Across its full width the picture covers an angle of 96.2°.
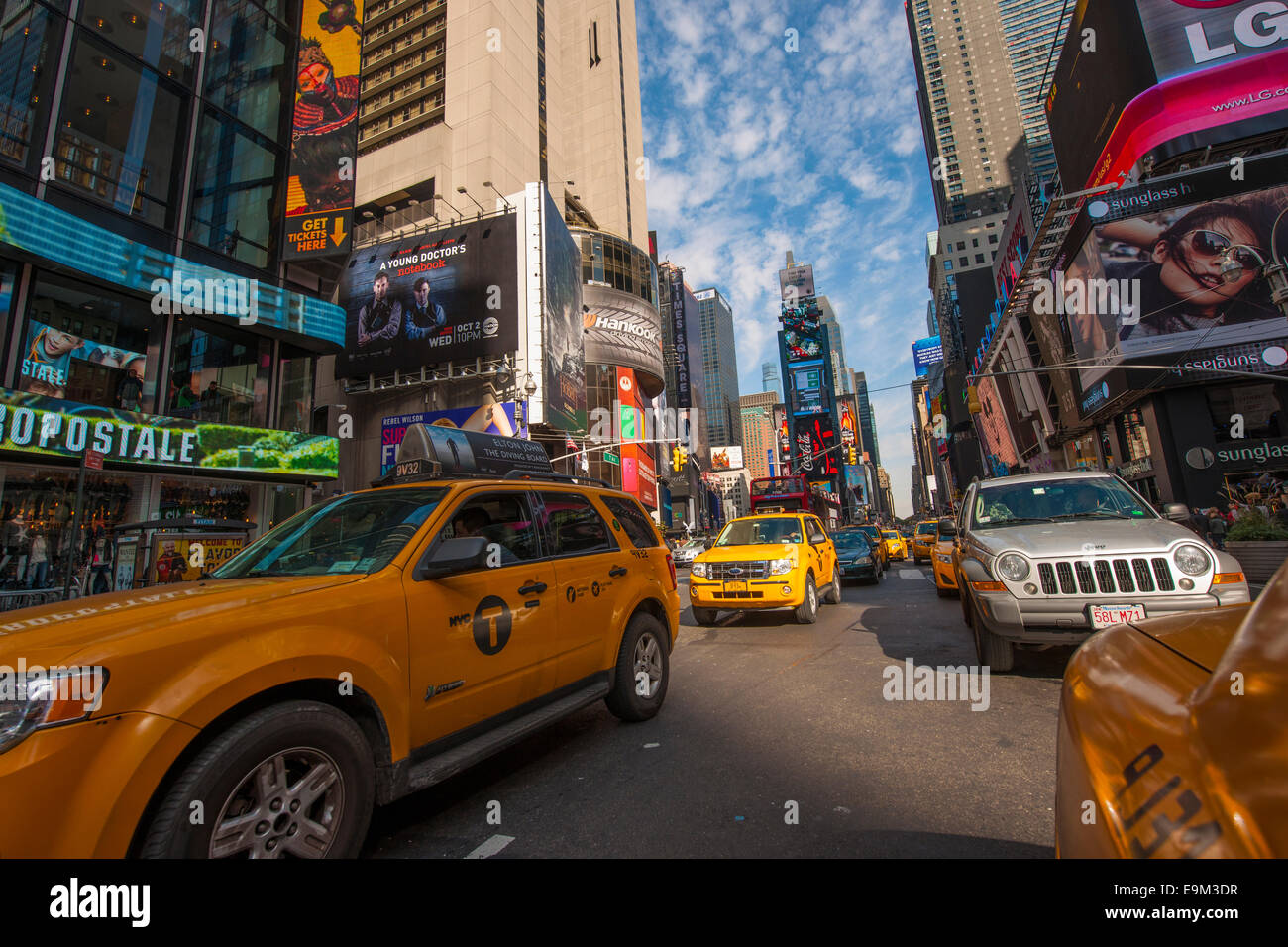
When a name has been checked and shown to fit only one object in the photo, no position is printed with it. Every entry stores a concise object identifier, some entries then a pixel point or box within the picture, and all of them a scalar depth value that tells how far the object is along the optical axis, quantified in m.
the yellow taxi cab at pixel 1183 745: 0.80
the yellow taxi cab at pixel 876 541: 17.80
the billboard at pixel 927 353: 131.73
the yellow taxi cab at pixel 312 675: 1.87
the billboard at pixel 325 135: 19.33
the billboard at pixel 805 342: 119.69
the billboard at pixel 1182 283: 25.62
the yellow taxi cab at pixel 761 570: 8.90
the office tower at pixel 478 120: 41.78
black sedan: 15.73
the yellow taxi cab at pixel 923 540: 20.65
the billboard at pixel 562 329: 31.88
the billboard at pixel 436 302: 30.66
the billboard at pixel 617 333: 48.66
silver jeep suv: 4.61
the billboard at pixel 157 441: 12.48
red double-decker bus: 25.11
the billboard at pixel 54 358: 13.55
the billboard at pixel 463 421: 30.53
